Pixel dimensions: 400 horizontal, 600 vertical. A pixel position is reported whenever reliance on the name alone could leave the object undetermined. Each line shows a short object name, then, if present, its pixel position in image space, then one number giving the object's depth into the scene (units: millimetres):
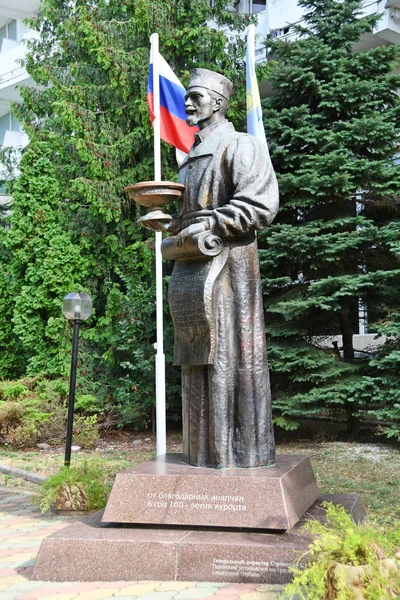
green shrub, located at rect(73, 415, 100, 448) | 11844
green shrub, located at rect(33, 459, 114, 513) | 6832
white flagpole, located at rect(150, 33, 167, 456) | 9594
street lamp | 8742
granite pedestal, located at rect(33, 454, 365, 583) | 4172
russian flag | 10039
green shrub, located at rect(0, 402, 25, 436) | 12070
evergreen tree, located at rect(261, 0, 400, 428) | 10977
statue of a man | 4855
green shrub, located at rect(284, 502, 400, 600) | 3171
